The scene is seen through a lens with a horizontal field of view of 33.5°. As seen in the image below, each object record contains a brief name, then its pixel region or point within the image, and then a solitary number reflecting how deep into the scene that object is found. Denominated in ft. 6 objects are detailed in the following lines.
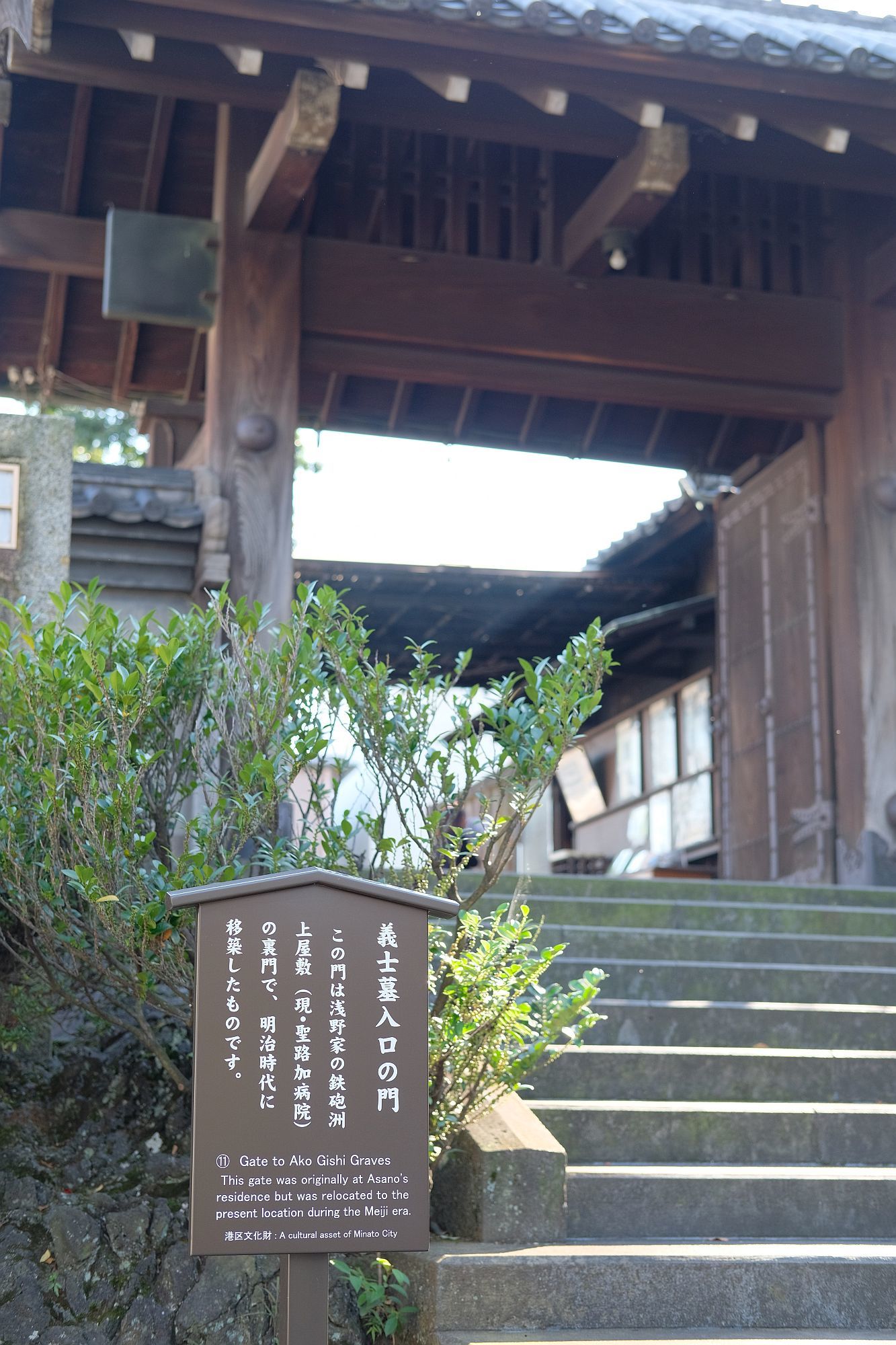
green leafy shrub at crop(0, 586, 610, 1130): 13.58
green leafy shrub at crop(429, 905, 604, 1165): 13.61
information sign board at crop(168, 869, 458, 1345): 10.64
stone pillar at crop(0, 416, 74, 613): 18.58
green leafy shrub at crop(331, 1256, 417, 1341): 12.67
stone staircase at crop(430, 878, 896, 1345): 12.73
